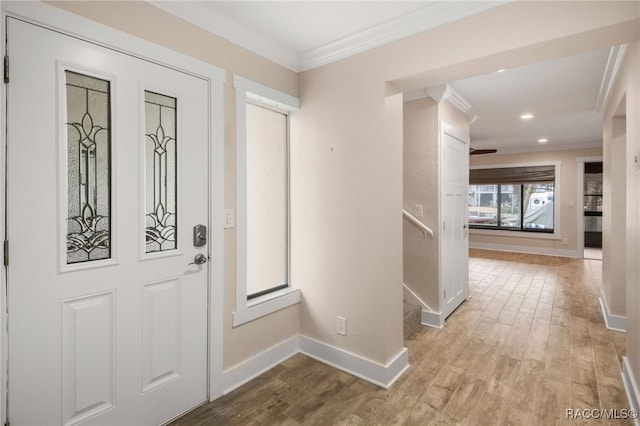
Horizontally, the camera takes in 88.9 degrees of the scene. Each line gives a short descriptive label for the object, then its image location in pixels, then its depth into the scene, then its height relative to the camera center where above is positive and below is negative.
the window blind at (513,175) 7.39 +0.85
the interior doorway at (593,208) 7.75 +0.06
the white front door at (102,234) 1.38 -0.11
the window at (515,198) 7.60 +0.32
